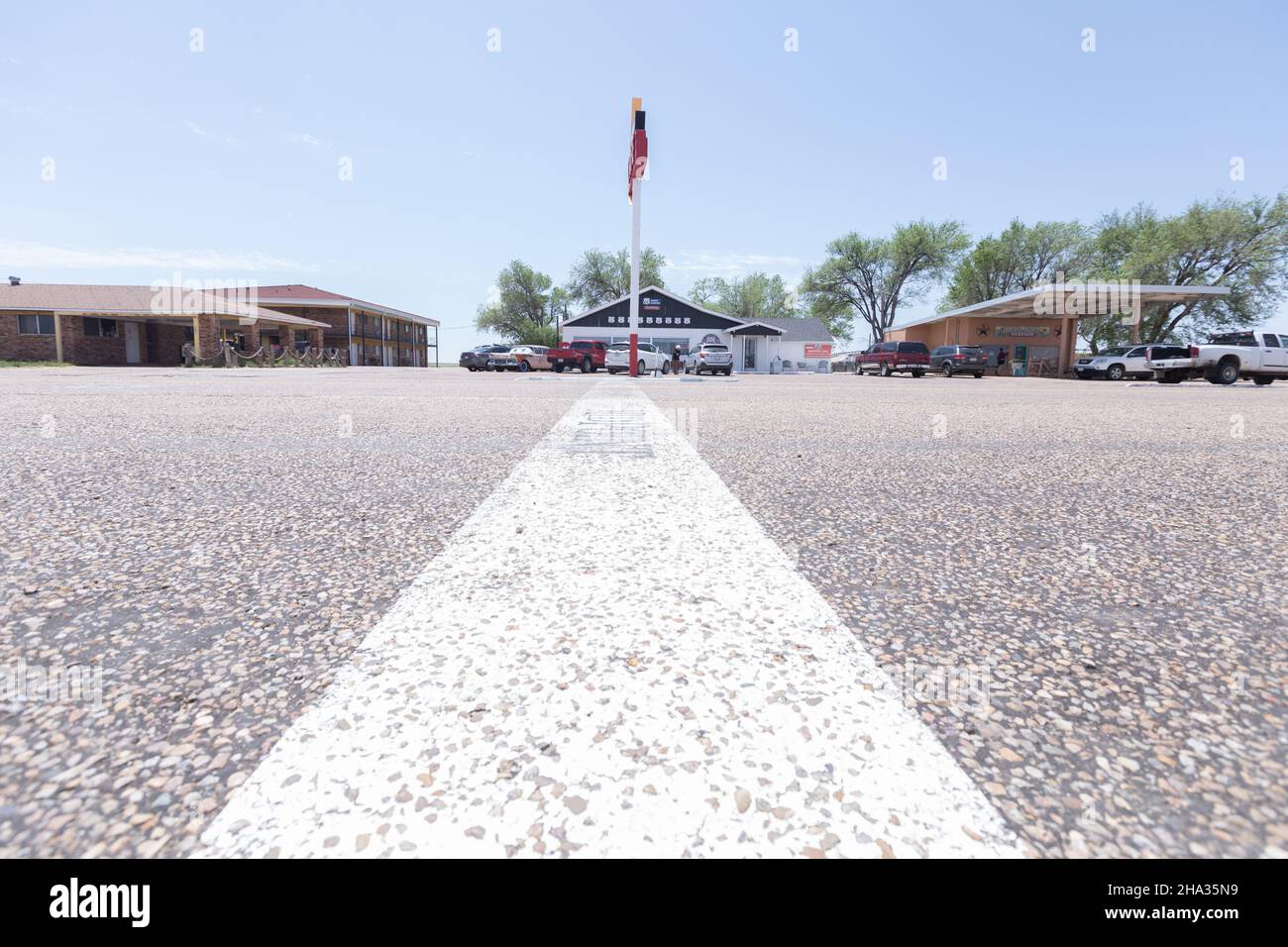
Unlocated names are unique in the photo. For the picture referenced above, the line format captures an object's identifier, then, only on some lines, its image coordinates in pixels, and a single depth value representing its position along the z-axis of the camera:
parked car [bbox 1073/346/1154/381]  29.36
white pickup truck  21.80
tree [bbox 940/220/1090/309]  54.47
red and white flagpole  23.22
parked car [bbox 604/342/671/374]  31.88
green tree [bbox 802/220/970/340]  59.69
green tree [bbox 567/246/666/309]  69.94
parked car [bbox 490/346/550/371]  32.16
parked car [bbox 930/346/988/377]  31.62
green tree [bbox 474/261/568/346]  72.19
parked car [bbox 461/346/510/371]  32.56
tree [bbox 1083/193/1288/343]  38.91
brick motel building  32.59
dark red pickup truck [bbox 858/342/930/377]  32.50
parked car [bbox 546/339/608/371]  33.06
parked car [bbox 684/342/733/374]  29.52
